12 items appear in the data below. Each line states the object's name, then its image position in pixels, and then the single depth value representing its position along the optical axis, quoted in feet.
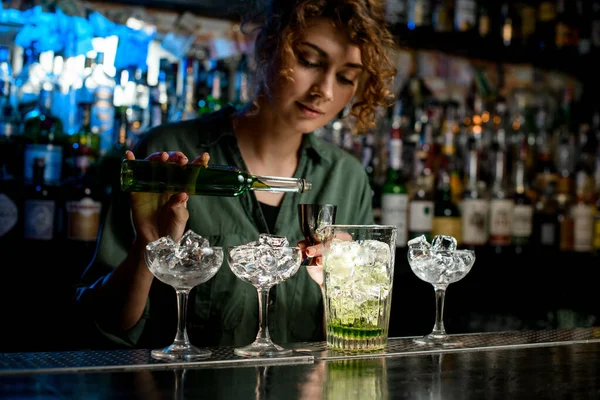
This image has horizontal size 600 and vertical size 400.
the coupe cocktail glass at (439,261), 4.05
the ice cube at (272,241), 3.62
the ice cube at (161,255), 3.44
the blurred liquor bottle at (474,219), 9.34
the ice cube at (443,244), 4.07
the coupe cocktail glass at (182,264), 3.44
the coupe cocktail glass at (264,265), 3.57
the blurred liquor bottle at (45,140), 7.82
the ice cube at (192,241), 3.49
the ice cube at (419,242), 4.09
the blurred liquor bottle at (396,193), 8.64
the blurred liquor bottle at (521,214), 9.77
